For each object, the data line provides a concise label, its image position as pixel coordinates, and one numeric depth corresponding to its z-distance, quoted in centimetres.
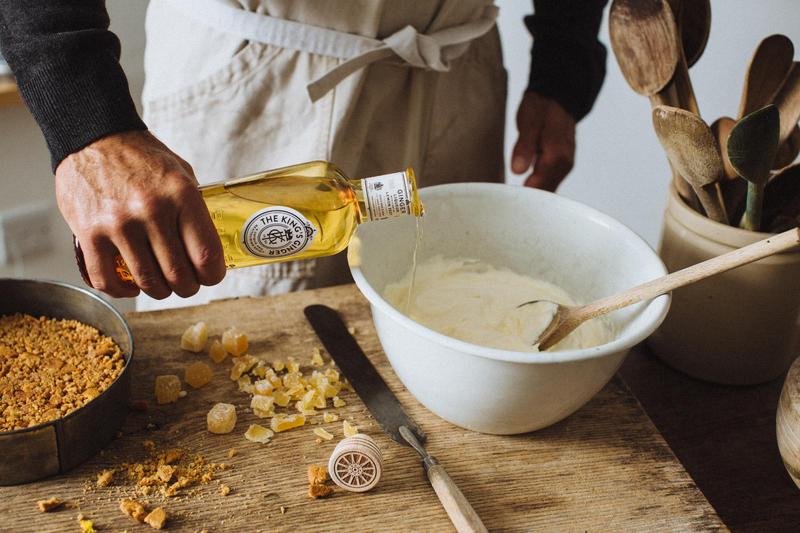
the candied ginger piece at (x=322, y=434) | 75
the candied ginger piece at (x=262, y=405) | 77
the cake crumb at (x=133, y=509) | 64
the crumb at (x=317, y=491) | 68
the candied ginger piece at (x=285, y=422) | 75
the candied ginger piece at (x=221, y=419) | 74
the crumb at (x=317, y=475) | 69
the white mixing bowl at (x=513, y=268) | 66
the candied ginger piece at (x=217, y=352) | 84
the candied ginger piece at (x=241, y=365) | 82
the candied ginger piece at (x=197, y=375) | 80
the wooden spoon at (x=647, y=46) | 78
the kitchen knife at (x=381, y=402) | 65
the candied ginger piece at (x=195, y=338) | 84
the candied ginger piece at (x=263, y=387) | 79
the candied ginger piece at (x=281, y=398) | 78
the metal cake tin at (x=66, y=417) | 64
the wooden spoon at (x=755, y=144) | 66
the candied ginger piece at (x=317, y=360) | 85
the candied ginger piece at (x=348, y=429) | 75
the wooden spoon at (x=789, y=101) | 78
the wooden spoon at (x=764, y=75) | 80
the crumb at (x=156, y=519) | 63
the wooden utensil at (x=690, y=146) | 71
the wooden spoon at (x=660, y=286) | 63
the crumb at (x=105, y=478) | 67
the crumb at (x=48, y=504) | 64
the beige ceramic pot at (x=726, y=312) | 78
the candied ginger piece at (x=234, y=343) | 84
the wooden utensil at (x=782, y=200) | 80
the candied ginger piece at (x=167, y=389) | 77
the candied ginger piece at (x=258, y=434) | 74
